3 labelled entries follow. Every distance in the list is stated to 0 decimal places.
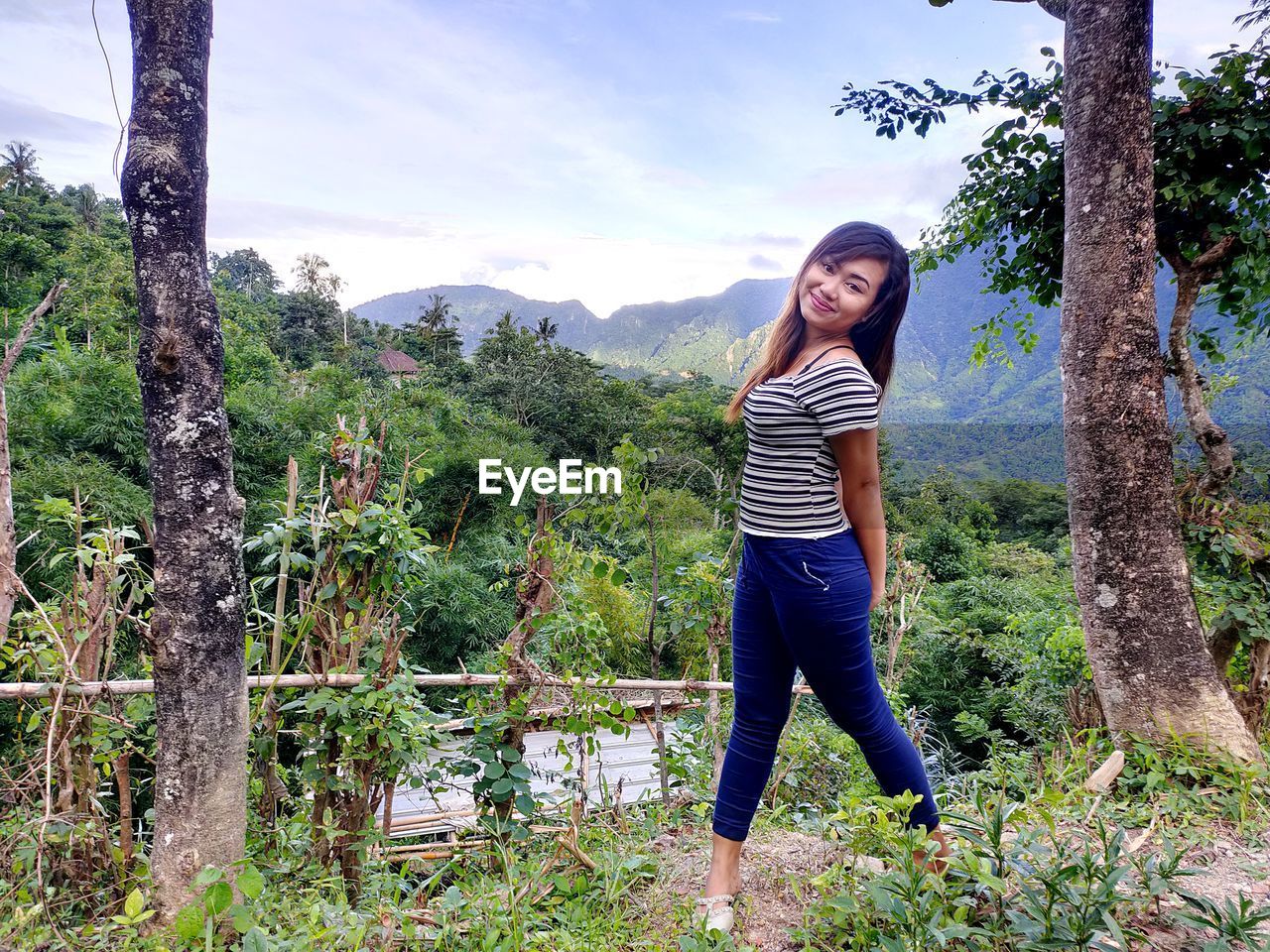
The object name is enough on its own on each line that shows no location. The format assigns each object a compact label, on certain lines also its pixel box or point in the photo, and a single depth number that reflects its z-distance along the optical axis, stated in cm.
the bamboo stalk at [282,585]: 181
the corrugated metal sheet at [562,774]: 216
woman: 132
